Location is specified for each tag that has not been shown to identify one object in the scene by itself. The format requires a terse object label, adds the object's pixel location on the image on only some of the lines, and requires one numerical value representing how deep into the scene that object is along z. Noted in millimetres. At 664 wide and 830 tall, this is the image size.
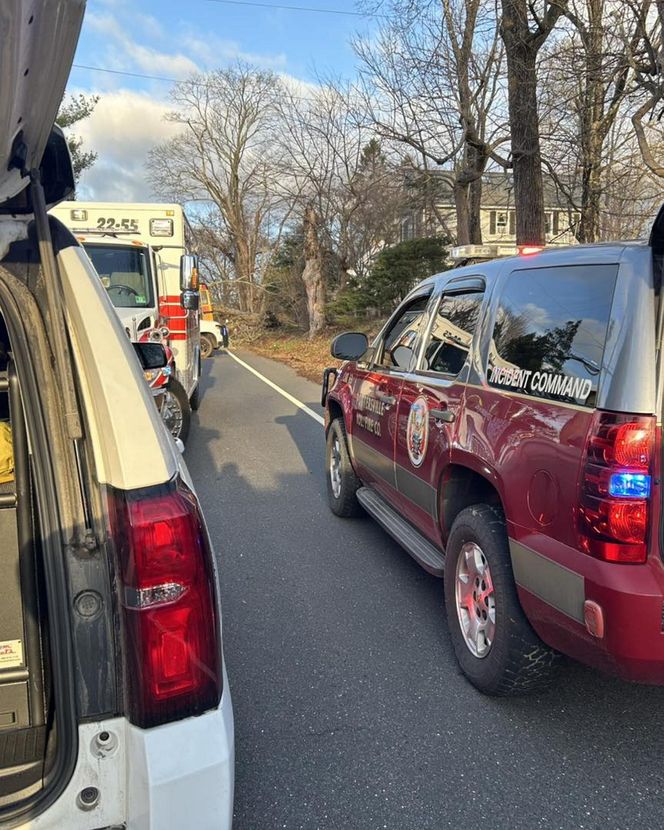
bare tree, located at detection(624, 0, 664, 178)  8773
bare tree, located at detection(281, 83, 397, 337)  24672
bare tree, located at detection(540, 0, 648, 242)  9711
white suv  1512
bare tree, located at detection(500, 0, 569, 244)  10531
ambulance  8438
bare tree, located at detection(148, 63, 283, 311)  42812
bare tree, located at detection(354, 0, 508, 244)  13266
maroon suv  2172
